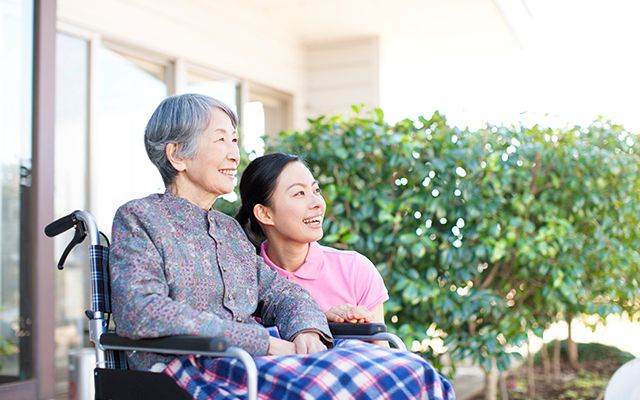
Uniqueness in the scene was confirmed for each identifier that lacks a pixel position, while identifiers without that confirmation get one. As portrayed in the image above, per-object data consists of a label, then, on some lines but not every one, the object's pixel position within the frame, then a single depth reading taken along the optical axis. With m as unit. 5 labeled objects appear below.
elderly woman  1.33
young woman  1.98
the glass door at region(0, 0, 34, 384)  2.80
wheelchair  1.26
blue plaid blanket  1.28
